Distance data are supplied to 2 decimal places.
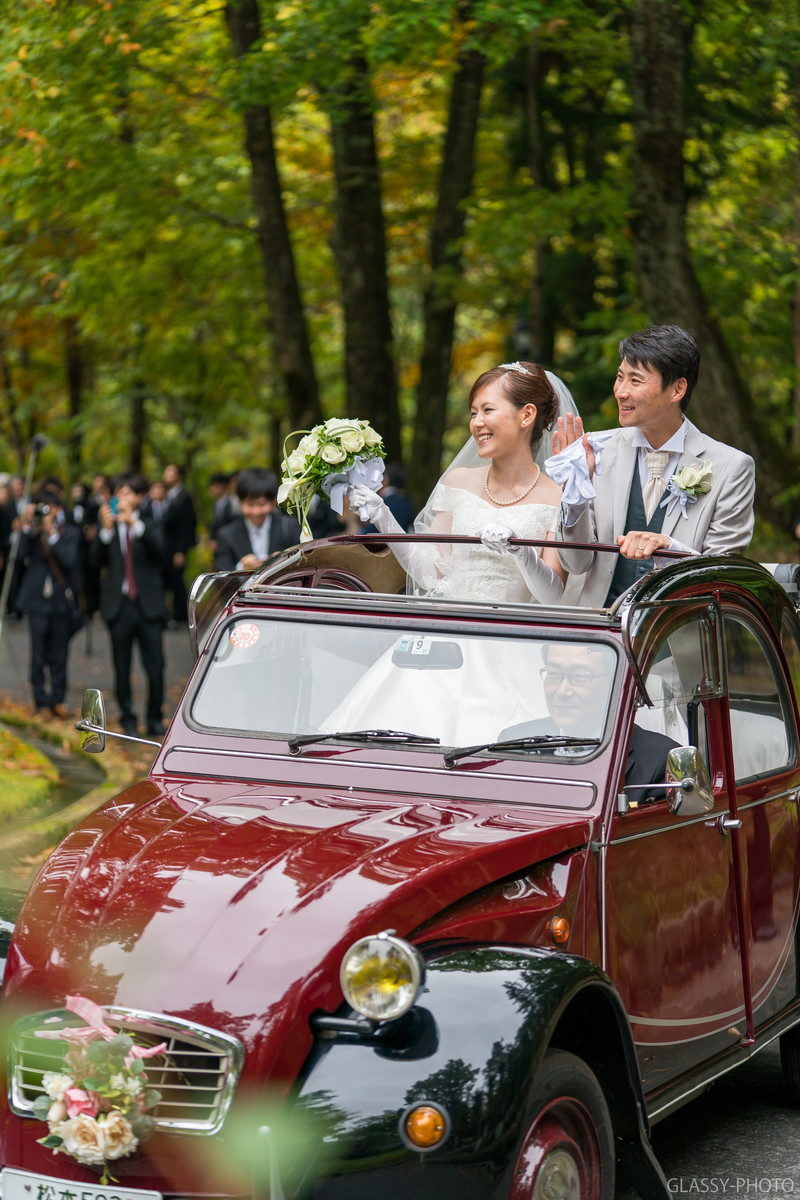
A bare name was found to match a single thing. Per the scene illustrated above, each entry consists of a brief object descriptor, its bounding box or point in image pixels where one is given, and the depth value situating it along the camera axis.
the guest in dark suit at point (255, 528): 11.60
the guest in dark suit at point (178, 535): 20.20
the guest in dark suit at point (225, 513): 15.72
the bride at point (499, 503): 5.95
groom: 5.88
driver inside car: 4.77
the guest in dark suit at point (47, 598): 15.13
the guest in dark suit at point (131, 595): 13.90
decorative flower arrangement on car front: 3.62
